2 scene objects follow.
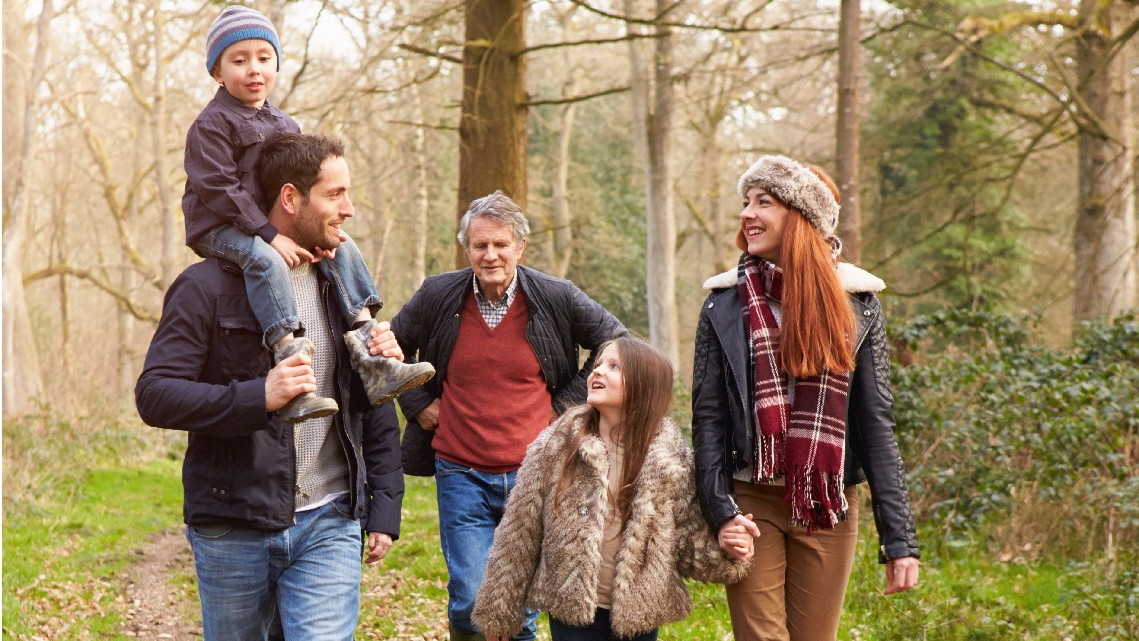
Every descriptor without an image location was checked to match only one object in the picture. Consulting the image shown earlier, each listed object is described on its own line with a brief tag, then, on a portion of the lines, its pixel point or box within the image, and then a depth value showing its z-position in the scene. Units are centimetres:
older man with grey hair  490
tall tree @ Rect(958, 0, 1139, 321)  1439
